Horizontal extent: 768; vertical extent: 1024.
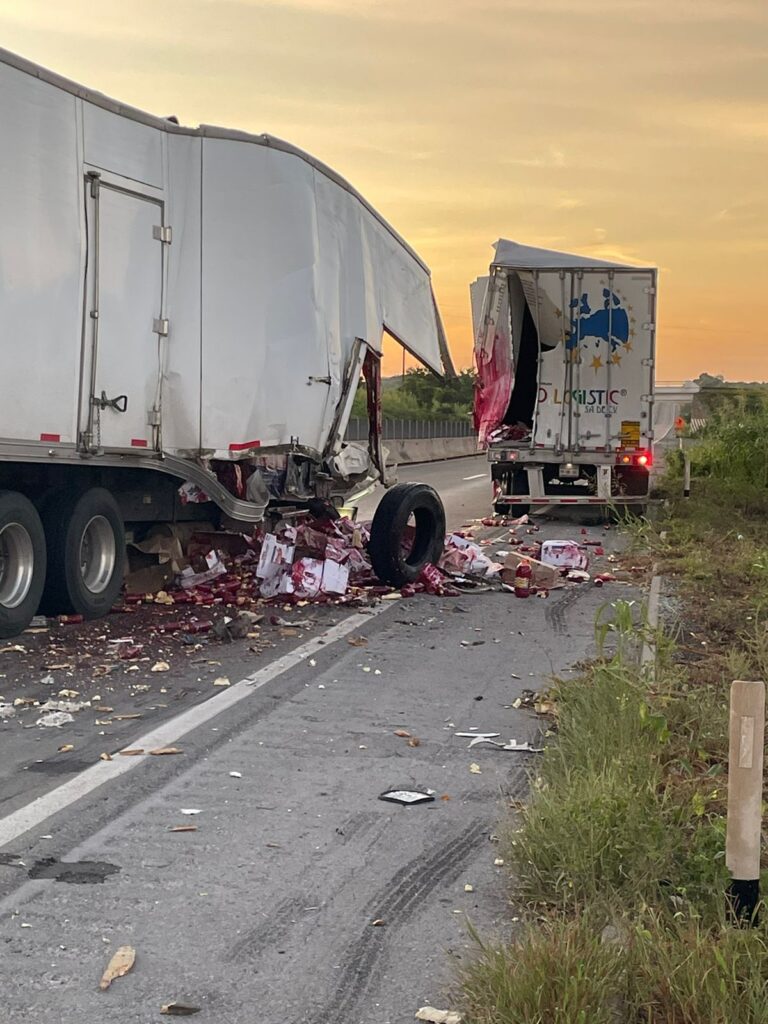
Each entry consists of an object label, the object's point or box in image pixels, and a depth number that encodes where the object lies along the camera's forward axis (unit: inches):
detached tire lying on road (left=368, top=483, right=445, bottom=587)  465.7
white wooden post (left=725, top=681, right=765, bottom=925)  147.0
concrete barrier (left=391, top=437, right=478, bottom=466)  1585.9
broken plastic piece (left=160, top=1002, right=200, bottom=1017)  141.7
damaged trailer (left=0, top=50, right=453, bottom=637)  348.2
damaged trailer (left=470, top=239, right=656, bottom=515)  743.7
